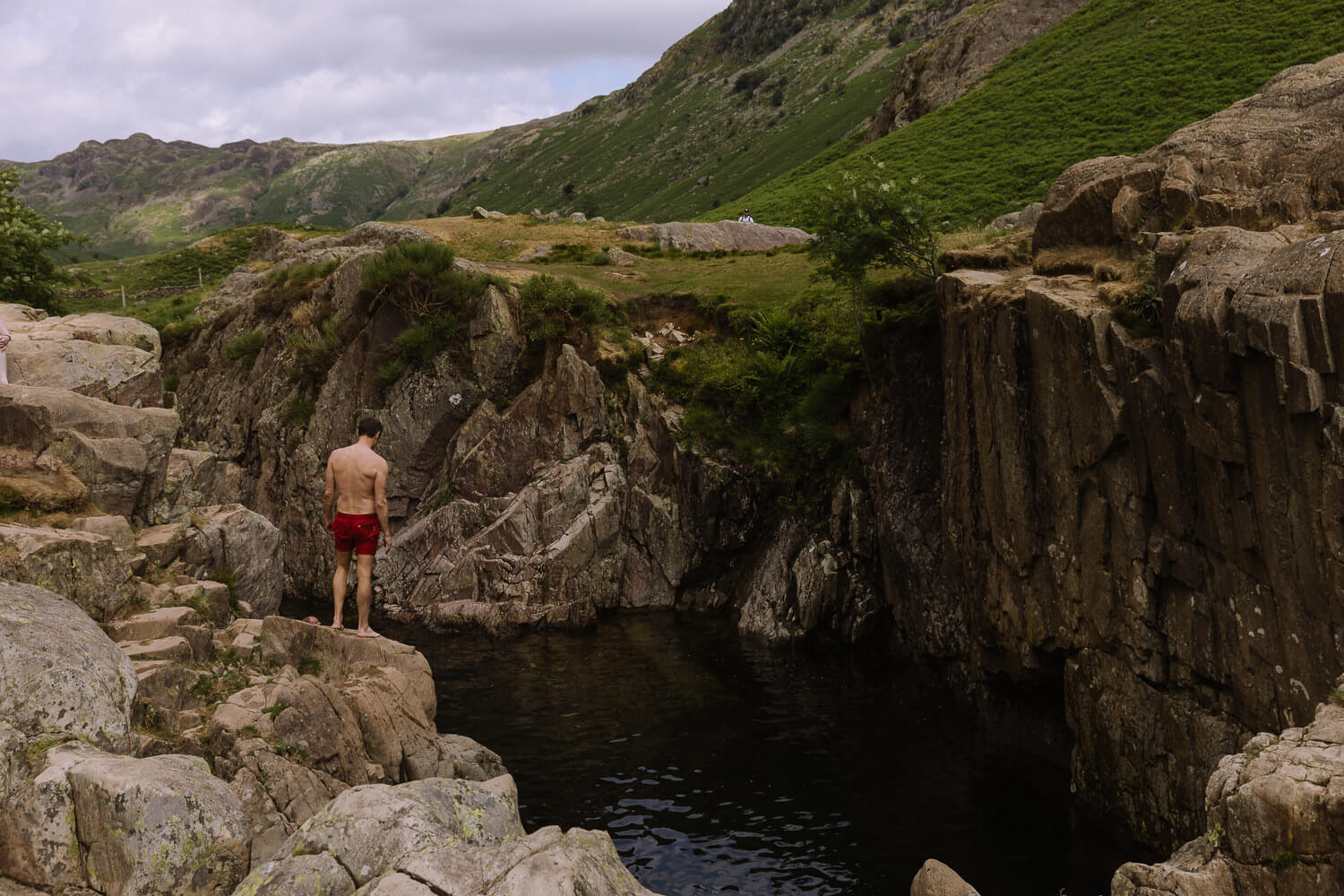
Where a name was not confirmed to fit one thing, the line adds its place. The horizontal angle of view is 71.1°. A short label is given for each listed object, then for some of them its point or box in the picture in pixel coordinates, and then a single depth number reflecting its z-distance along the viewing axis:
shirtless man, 15.92
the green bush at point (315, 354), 39.22
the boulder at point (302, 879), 8.97
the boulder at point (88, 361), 19.47
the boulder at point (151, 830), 8.91
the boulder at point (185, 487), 18.61
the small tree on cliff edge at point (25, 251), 43.50
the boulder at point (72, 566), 13.16
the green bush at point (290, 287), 43.03
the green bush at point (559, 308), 37.62
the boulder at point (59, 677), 9.94
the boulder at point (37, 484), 14.93
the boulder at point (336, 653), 15.30
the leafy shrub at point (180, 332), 47.25
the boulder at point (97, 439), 16.25
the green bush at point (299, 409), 39.03
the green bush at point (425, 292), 37.16
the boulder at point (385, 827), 9.48
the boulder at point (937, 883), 12.48
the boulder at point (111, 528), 15.08
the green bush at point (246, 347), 42.88
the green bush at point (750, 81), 153.62
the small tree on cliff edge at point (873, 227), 25.61
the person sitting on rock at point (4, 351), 17.79
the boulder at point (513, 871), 8.95
